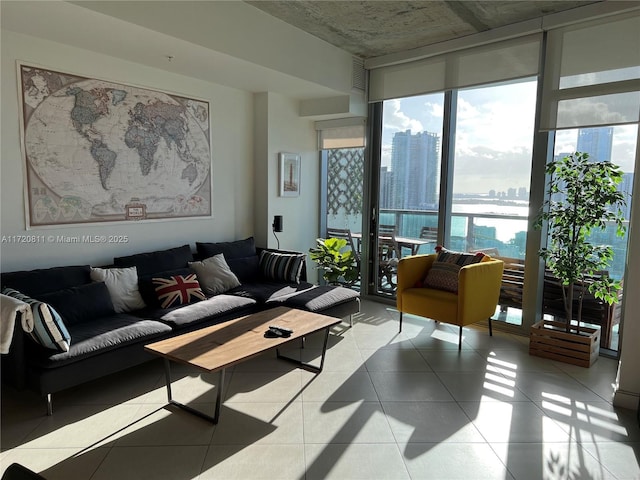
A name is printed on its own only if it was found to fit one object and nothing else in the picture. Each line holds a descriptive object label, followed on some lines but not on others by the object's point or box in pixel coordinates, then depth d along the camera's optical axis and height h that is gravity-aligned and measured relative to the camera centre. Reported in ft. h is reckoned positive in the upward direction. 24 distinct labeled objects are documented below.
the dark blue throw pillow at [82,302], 10.23 -2.71
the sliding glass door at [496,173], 14.38 +0.76
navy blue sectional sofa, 8.82 -3.17
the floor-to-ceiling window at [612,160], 12.33 +1.07
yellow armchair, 12.75 -3.04
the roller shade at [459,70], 13.60 +4.20
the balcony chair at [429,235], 16.67 -1.53
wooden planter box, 11.91 -4.01
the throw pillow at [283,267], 15.30 -2.60
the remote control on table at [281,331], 9.90 -3.12
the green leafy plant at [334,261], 17.35 -2.67
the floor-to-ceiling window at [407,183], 16.60 +0.41
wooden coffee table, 8.54 -3.19
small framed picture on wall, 17.34 +0.68
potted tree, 11.44 -0.83
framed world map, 11.11 +1.05
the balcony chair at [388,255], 17.94 -2.49
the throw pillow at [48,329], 8.65 -2.77
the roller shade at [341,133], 17.92 +2.44
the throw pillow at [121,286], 11.50 -2.57
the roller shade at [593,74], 11.60 +3.35
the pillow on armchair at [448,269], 13.94 -2.36
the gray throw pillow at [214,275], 13.53 -2.63
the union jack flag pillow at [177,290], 12.12 -2.79
